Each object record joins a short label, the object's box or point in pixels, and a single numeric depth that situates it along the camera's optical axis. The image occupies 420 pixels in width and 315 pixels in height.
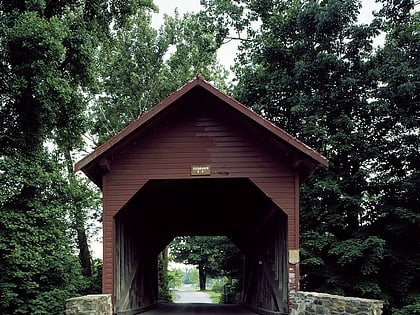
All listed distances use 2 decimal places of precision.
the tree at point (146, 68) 25.61
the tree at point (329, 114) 16.05
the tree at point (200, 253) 29.89
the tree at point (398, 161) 15.73
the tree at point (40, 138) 14.22
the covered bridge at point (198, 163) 9.98
